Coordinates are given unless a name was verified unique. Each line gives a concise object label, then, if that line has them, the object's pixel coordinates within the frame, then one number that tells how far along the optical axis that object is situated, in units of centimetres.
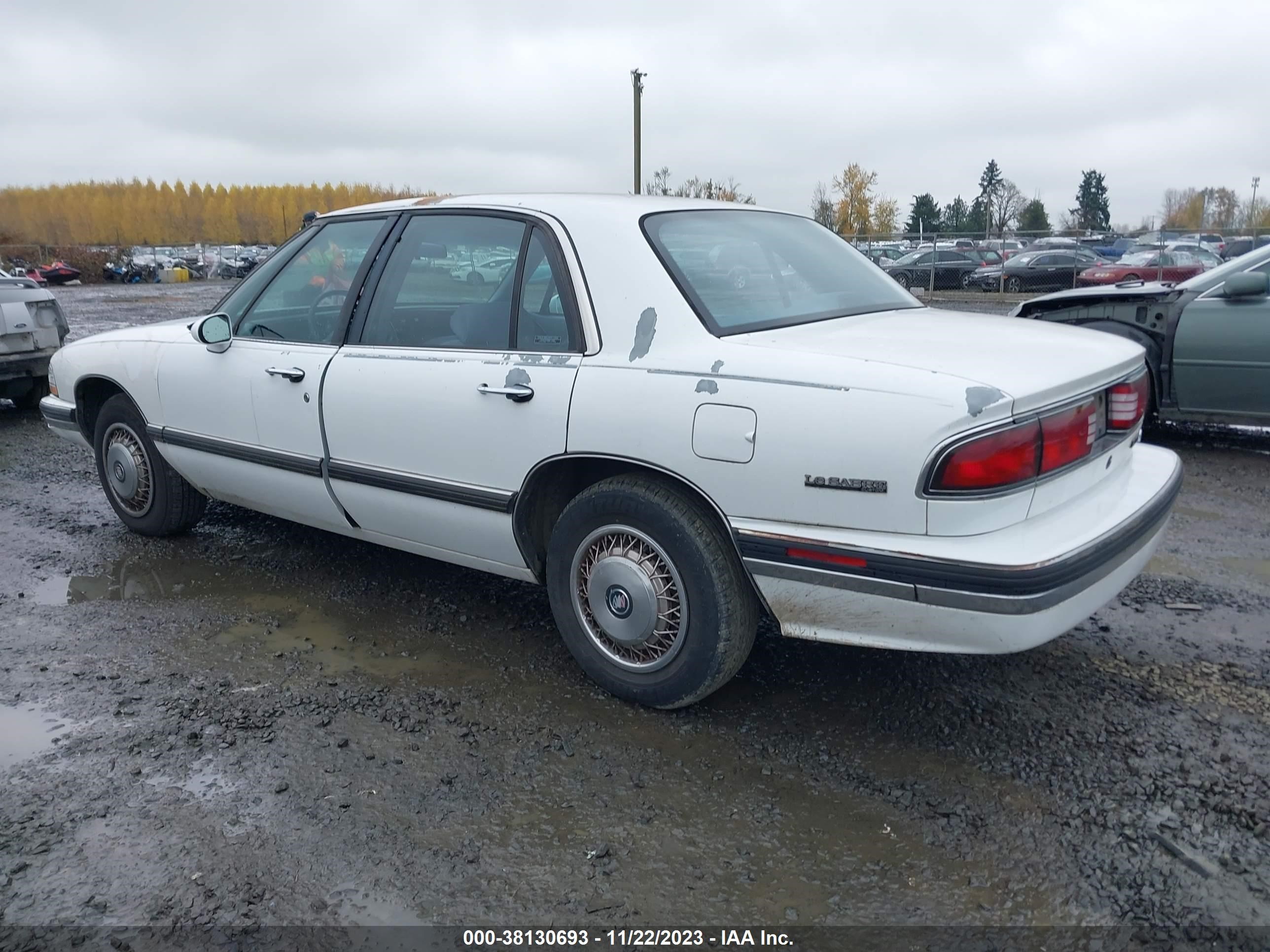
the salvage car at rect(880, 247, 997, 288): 2605
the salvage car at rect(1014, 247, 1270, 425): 628
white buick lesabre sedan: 255
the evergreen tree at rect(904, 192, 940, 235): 7581
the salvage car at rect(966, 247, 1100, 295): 2469
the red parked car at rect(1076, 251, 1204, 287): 2200
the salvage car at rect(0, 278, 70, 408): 832
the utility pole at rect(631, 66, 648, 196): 2841
